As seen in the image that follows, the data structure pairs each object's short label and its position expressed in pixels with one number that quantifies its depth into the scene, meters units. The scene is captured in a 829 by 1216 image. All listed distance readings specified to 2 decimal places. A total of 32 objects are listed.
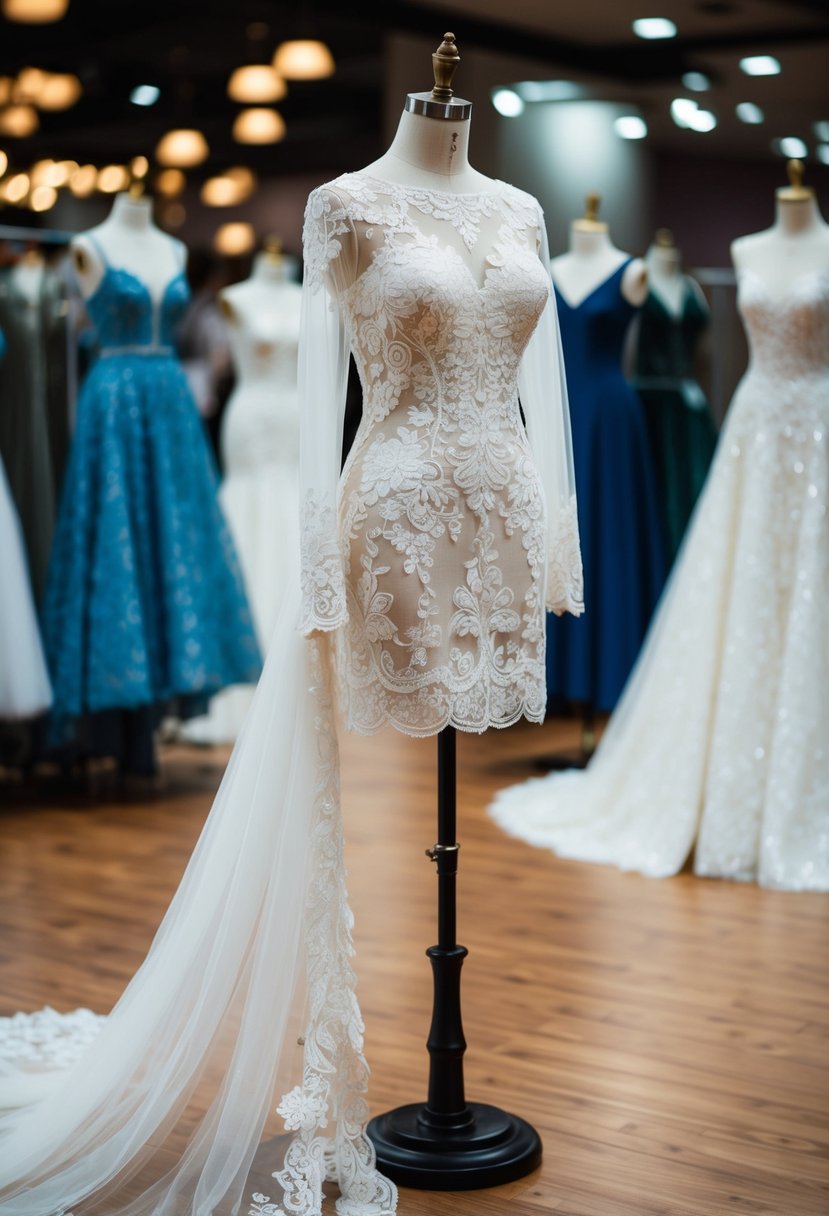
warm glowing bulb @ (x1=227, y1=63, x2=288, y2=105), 7.01
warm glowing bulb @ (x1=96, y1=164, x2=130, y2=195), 6.70
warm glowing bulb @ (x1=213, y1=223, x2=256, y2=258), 7.24
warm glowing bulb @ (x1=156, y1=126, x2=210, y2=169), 6.97
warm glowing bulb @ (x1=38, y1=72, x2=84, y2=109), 6.46
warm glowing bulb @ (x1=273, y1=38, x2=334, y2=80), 7.02
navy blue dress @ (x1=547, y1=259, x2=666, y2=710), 5.71
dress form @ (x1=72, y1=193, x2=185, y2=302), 5.38
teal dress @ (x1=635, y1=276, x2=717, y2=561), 6.56
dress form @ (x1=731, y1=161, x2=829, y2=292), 4.76
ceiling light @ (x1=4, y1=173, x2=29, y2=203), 6.34
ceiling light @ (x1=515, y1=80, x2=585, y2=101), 6.88
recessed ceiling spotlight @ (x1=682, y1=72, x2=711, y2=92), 6.80
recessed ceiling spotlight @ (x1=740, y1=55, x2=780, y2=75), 6.59
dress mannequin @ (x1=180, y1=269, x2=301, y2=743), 6.48
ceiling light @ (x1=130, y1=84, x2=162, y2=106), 6.79
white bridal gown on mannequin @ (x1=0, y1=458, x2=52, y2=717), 5.12
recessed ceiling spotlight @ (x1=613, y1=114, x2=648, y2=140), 6.99
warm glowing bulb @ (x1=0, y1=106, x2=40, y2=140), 6.34
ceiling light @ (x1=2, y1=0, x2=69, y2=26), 6.30
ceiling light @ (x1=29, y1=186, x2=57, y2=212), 6.46
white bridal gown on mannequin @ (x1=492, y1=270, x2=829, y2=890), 4.53
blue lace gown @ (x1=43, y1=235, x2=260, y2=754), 5.29
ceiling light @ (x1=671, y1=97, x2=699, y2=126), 6.88
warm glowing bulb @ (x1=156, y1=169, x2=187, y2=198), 7.05
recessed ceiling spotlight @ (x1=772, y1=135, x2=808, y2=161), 6.59
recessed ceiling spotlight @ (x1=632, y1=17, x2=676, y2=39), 6.73
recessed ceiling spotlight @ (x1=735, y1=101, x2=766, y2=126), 6.68
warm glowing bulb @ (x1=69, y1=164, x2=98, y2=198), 6.61
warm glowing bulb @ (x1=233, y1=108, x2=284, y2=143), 7.10
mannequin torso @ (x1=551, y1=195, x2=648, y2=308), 5.63
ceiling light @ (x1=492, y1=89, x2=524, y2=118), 6.83
